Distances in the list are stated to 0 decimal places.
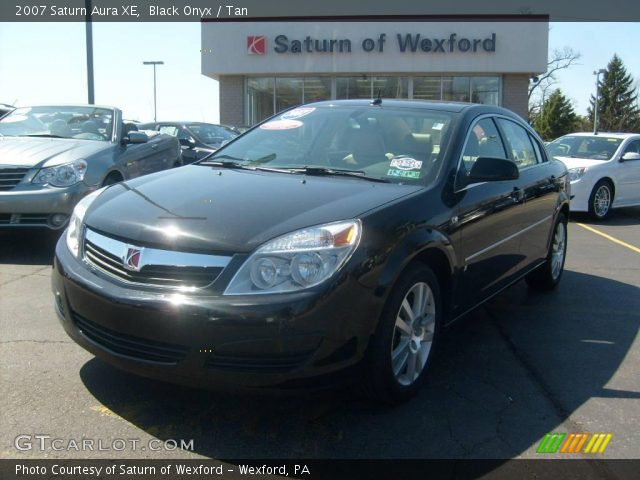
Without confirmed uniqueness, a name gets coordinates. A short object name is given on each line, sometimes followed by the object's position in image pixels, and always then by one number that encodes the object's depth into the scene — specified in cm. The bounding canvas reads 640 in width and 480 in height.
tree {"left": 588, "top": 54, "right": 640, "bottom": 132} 7538
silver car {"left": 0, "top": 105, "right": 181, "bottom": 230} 621
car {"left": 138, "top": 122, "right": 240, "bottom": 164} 1239
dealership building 2428
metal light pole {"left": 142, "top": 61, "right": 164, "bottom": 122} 4786
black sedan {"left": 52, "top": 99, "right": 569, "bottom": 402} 271
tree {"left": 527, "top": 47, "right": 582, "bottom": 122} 6016
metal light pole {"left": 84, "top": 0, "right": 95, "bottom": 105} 1527
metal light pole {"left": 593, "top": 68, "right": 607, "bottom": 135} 6038
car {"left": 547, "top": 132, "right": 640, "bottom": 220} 1073
